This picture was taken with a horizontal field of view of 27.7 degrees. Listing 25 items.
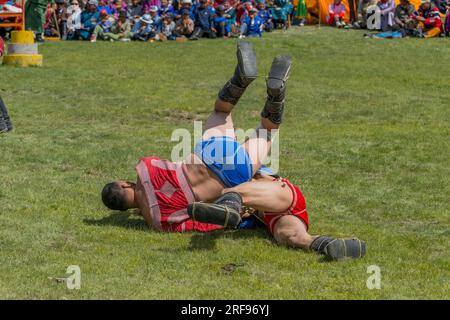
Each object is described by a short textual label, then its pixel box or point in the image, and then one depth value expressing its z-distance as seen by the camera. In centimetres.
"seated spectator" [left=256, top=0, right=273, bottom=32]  2492
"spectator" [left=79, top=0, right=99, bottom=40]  2439
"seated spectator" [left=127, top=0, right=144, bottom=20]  2600
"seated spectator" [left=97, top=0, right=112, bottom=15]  2530
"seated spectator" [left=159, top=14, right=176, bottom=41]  2420
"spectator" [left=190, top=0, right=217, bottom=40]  2427
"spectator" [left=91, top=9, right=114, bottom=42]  2405
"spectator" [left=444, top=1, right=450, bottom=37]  2411
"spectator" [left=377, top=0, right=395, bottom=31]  2444
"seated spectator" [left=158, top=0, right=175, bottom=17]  2505
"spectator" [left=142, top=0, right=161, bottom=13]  2608
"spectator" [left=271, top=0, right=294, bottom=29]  2591
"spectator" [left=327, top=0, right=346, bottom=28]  2669
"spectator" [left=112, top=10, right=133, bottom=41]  2412
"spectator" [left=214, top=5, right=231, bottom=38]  2441
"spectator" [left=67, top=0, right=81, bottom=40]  2467
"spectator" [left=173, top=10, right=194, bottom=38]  2408
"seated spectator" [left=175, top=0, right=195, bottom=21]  2475
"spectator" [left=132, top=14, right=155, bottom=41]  2411
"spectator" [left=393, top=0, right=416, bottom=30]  2407
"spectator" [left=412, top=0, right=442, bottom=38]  2386
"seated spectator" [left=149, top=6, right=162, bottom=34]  2438
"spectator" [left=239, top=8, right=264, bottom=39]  2416
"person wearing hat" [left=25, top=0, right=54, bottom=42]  2370
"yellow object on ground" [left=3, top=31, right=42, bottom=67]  1803
